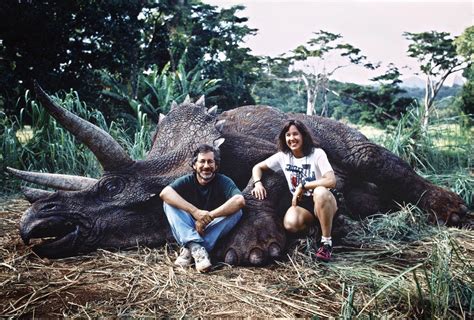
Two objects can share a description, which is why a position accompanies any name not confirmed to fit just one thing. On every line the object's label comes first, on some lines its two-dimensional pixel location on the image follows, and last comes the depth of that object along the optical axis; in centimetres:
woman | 273
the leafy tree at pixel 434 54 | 1586
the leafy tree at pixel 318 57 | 1989
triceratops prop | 271
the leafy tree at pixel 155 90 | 789
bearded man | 268
